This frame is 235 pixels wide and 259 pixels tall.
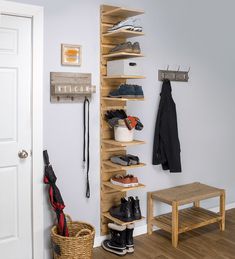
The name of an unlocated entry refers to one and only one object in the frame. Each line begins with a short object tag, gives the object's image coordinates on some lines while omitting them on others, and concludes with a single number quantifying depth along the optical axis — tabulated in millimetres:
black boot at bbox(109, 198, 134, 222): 3215
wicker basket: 2820
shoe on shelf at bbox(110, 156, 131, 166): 3196
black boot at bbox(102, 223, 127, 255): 3204
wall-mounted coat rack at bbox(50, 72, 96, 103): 3010
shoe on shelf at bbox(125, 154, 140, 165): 3229
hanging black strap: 3216
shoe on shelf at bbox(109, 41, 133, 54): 3098
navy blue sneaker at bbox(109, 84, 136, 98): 3133
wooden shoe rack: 3195
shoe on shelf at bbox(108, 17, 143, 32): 3088
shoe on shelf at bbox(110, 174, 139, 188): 3201
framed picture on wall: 3053
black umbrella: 2936
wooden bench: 3426
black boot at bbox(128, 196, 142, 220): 3246
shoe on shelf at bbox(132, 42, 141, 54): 3139
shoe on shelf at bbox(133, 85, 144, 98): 3178
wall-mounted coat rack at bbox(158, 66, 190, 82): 3706
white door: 2852
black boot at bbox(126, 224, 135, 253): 3246
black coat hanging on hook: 3684
